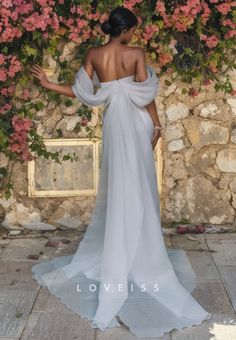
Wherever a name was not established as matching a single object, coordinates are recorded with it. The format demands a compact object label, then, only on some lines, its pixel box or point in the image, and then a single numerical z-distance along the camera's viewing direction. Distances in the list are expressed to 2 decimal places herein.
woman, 3.19
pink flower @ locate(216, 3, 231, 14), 4.33
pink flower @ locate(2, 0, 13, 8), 4.08
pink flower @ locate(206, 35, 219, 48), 4.43
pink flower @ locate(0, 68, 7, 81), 4.25
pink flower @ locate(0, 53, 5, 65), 4.19
